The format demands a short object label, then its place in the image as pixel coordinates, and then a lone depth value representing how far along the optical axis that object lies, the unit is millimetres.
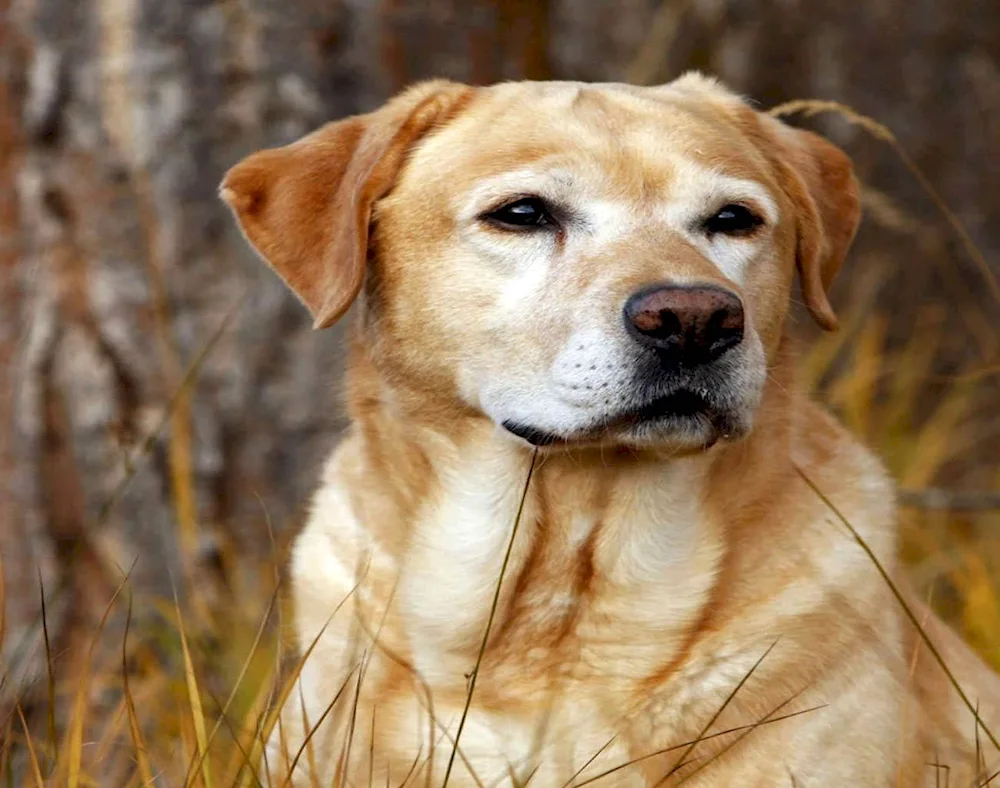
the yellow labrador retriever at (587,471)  5660
